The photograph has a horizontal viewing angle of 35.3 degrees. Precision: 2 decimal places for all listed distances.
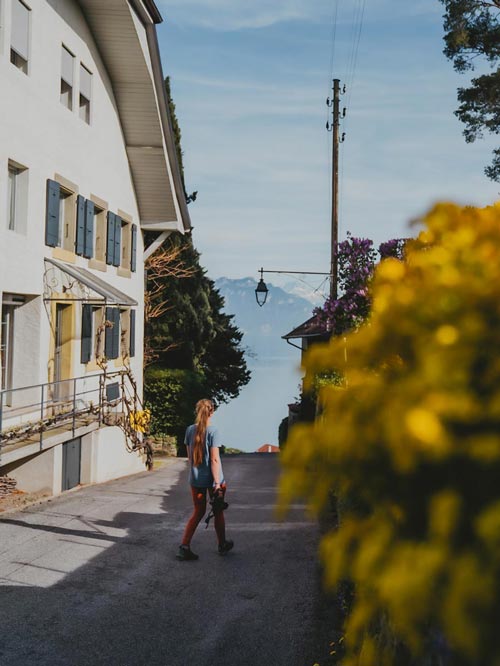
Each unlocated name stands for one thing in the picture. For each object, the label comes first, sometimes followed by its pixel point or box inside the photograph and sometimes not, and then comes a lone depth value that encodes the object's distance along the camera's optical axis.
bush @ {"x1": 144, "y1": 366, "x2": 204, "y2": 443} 28.50
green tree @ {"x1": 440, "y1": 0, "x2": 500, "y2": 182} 22.59
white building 14.13
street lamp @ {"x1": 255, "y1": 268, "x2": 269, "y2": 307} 21.92
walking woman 8.91
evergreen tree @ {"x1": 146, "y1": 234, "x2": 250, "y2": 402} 30.03
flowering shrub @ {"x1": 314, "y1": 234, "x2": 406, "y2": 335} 11.20
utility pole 20.77
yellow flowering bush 1.37
